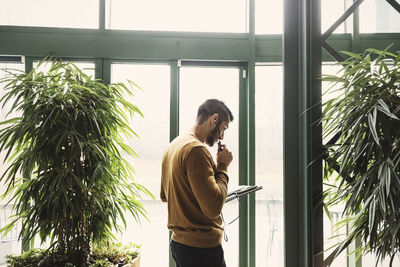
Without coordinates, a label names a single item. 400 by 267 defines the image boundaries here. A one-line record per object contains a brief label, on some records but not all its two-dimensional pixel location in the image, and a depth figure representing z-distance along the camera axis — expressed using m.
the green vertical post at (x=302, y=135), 1.95
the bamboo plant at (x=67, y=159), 2.42
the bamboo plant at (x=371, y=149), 1.45
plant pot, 2.60
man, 1.65
